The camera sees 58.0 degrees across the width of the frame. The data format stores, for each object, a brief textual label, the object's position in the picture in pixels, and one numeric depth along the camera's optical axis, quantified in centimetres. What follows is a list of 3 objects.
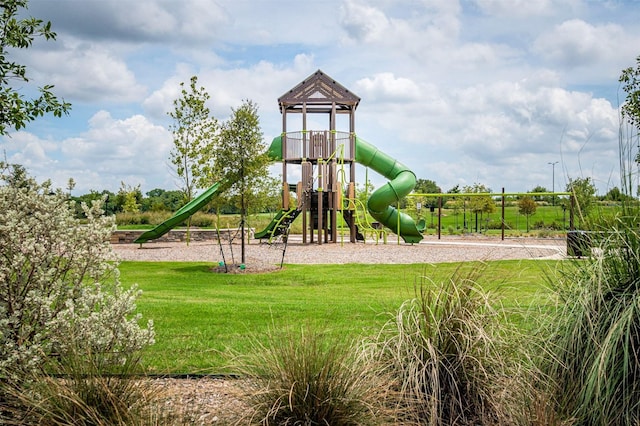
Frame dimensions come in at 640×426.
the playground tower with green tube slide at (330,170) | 2038
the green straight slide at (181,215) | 1922
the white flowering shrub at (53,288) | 334
